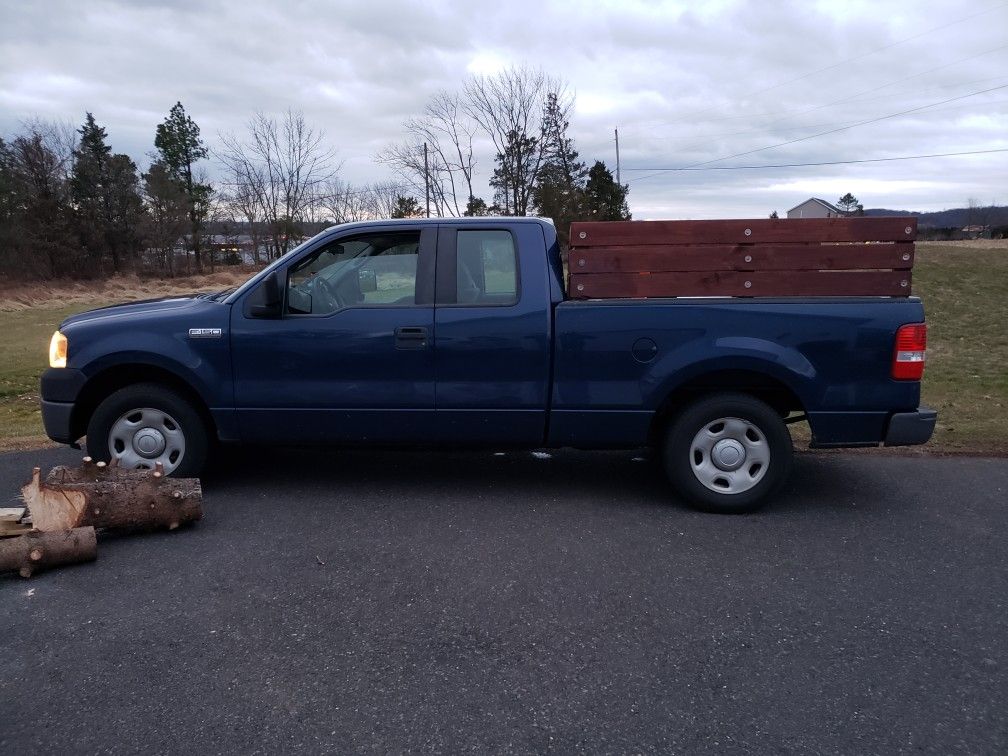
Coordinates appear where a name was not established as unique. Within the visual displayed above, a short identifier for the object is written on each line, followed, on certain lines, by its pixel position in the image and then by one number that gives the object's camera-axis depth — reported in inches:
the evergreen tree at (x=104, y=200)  1601.9
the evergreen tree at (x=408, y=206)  1238.7
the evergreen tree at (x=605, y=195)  1379.2
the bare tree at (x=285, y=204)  1323.8
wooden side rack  197.8
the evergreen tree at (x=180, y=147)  1947.6
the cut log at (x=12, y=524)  177.8
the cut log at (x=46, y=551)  161.8
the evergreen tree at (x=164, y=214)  1670.8
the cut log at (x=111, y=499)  175.6
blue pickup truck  197.8
